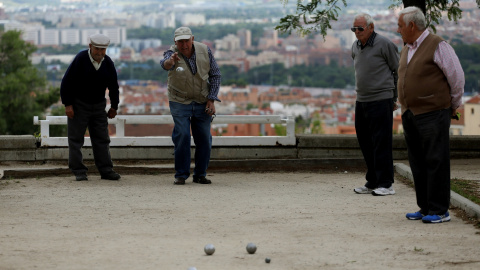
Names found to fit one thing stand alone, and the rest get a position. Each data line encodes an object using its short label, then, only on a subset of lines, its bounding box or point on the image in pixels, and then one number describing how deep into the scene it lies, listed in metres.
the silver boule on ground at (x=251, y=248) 10.20
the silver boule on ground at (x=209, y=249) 10.13
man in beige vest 17.24
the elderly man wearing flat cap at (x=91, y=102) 17.63
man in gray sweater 15.32
